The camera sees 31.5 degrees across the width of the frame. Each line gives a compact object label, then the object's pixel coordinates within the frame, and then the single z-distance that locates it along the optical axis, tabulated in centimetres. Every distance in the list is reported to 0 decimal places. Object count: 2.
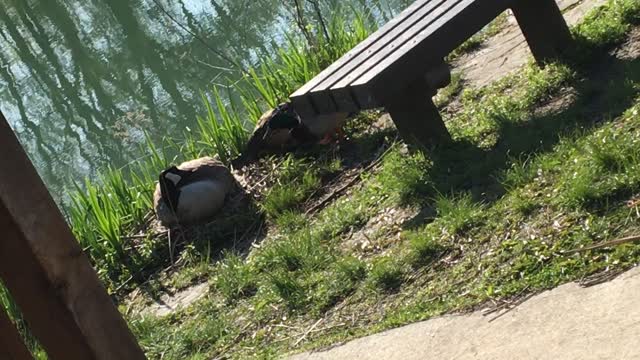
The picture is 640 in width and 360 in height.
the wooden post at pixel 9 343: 276
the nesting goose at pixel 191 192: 716
